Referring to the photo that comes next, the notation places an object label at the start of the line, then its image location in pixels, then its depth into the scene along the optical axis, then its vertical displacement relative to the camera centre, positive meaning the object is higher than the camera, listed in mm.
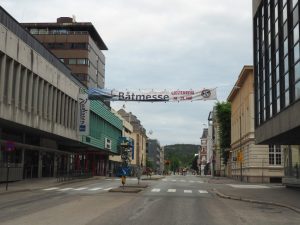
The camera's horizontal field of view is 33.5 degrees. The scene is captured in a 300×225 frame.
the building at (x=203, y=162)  169775 +1604
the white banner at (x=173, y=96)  36531 +5122
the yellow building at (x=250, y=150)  55250 +1963
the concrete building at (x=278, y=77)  27781 +5771
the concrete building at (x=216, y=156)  106831 +2647
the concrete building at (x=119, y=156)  91519 +1666
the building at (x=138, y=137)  134650 +8175
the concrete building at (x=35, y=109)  34438 +4453
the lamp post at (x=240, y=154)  55438 +1447
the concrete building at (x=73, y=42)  97375 +23865
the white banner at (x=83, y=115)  54656 +5451
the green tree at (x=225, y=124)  88500 +7591
